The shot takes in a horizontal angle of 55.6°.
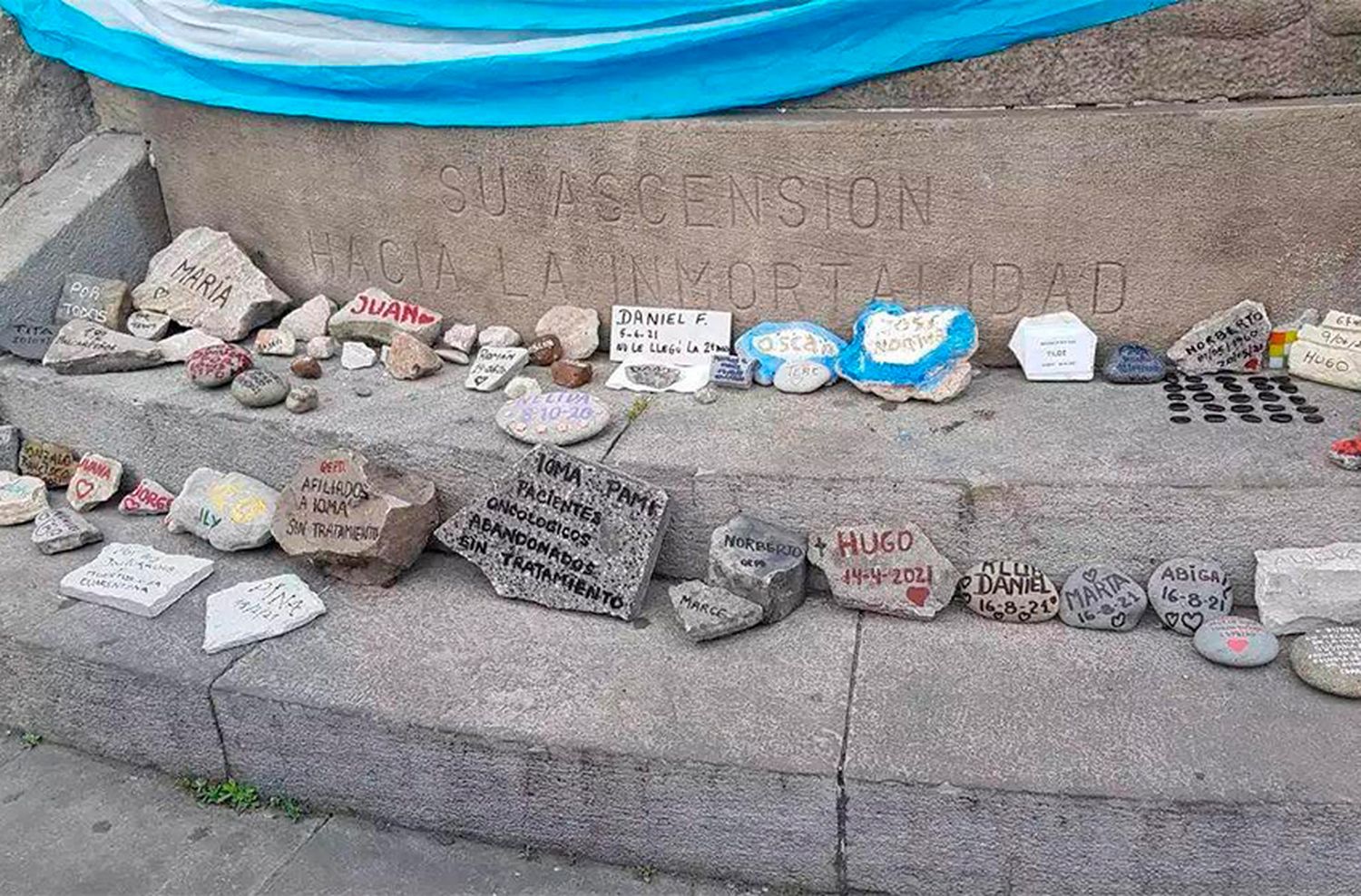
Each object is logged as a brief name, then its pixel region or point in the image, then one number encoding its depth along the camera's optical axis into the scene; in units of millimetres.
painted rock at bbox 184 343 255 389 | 3340
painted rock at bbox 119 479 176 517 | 3322
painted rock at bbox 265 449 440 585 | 2836
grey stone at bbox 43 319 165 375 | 3484
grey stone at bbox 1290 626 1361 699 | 2357
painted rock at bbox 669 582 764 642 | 2627
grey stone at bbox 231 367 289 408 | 3223
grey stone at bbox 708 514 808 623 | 2654
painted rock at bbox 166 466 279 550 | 3076
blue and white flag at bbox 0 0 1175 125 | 3014
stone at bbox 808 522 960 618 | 2664
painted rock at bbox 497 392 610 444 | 2955
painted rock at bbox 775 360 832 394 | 3158
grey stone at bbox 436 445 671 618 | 2748
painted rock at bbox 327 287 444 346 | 3545
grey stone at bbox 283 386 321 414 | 3199
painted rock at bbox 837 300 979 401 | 3074
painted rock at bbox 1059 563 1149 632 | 2596
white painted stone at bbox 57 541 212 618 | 2891
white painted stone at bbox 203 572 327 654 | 2748
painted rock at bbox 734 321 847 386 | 3229
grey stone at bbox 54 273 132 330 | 3727
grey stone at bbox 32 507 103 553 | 3156
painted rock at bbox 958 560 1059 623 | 2641
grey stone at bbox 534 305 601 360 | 3447
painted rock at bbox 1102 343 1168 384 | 3086
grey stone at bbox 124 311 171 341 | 3662
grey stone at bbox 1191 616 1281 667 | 2463
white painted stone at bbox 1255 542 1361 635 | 2514
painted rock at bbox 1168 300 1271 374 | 3062
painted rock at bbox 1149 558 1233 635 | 2582
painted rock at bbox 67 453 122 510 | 3367
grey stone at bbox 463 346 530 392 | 3275
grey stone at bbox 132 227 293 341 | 3688
